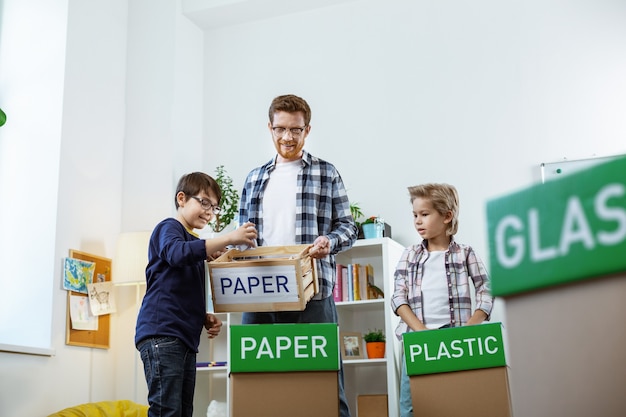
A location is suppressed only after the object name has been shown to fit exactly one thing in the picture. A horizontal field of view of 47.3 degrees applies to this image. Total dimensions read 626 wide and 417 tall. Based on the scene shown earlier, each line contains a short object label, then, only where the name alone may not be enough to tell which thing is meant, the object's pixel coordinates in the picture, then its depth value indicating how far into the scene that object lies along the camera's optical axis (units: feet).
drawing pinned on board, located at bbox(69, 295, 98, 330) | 12.15
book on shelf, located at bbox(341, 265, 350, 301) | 12.07
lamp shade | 12.37
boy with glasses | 6.41
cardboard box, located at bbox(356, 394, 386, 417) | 11.42
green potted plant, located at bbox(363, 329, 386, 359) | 11.58
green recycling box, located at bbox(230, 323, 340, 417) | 5.90
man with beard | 6.78
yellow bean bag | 11.06
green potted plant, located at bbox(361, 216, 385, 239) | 12.04
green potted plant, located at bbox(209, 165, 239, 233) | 13.10
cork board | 12.07
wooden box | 6.19
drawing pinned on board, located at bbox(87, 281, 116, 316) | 12.60
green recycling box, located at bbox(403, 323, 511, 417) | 6.31
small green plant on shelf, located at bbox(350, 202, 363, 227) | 12.63
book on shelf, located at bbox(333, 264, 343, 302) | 12.09
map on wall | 12.07
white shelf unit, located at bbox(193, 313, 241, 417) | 13.08
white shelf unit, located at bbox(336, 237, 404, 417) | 11.23
